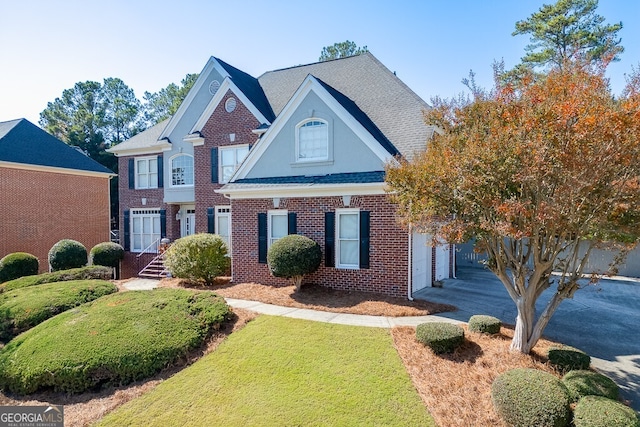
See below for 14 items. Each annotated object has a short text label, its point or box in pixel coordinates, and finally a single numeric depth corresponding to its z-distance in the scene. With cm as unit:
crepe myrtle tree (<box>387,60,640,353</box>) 479
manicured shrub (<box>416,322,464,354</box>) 662
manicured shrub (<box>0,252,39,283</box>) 1515
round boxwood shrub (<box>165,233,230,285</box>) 1290
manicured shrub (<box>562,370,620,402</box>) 496
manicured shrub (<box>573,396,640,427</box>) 412
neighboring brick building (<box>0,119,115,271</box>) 1852
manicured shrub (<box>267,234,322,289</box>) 1072
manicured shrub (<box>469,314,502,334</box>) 734
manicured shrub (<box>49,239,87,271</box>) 1619
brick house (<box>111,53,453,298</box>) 1098
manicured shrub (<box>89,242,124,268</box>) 1753
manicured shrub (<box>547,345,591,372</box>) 587
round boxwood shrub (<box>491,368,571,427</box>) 449
